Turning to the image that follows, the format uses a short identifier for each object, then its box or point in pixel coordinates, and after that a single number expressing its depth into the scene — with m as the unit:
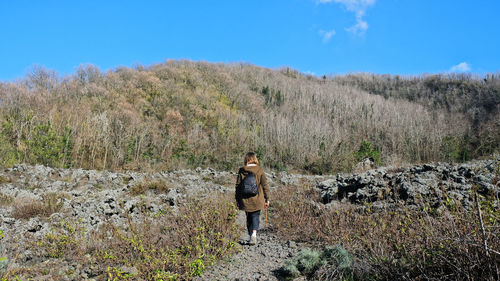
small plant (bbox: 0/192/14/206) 7.72
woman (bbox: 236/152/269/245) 5.35
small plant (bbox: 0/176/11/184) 10.21
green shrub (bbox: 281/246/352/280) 3.83
